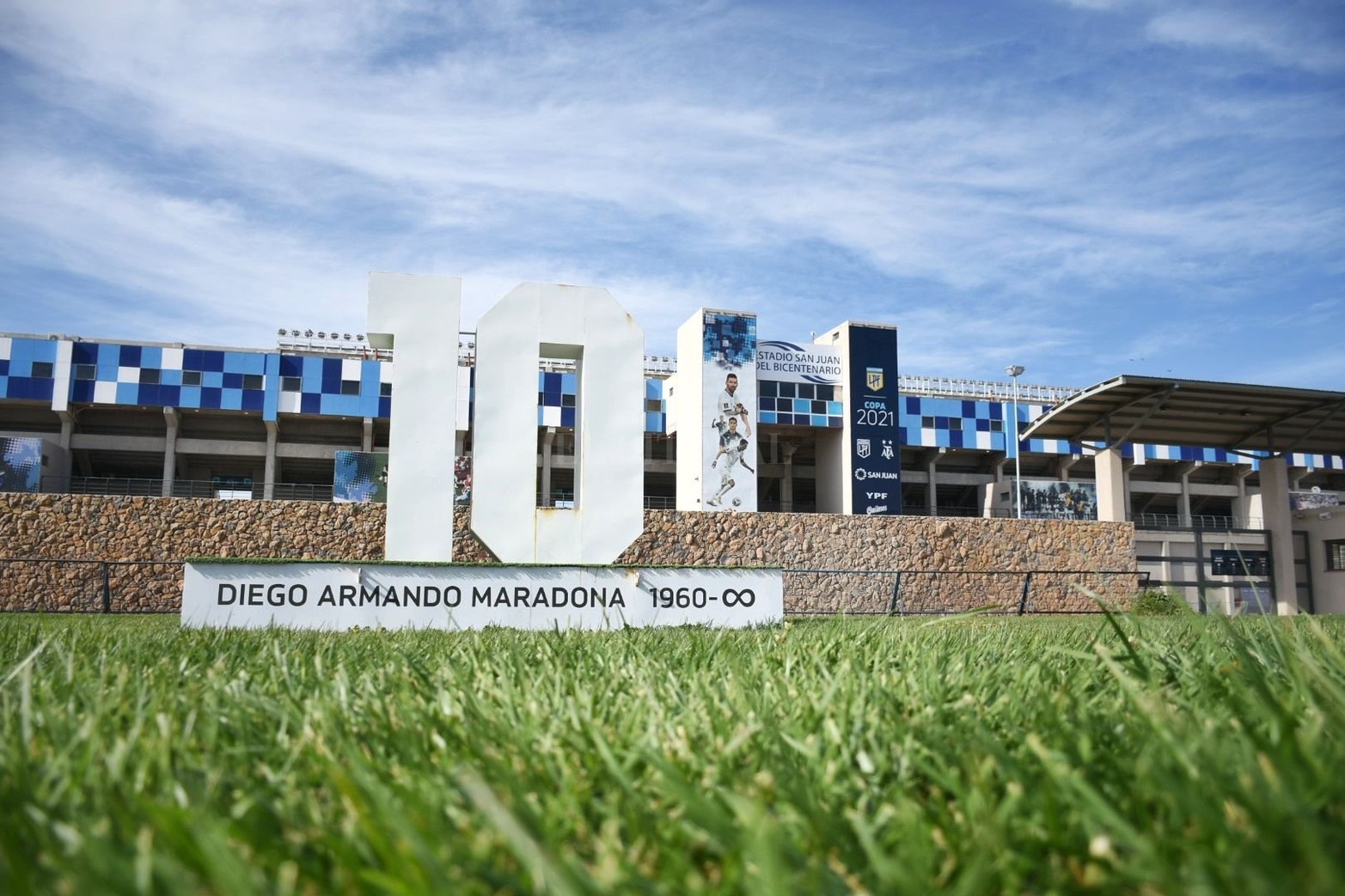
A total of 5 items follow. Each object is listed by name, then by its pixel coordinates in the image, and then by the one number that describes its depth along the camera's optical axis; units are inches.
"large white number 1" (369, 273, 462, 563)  465.7
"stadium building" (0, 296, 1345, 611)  1888.5
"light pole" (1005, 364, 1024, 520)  2096.5
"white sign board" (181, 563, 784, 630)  391.5
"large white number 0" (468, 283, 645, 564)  466.6
